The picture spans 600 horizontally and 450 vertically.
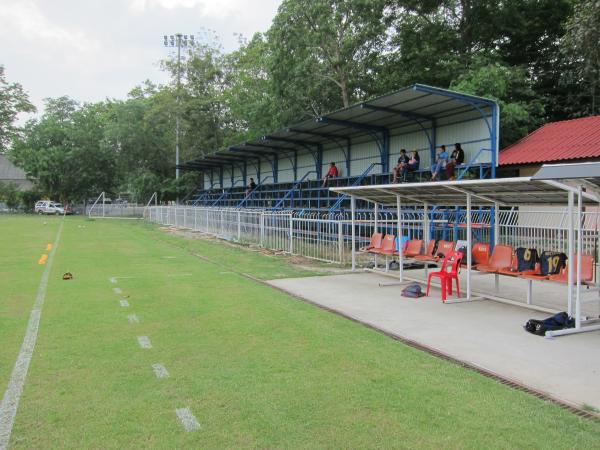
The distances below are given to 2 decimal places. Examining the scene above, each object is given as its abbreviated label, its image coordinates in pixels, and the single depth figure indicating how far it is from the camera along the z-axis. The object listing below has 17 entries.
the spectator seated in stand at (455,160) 18.06
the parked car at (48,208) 61.41
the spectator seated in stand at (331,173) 25.77
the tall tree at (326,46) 28.50
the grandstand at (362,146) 18.50
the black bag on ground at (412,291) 9.54
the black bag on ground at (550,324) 6.86
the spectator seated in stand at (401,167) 20.25
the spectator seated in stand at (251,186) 34.91
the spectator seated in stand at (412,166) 20.22
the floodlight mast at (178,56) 48.25
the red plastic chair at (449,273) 9.00
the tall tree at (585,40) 15.87
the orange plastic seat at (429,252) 10.66
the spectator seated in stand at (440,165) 18.47
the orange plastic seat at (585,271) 7.38
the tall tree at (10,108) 61.53
